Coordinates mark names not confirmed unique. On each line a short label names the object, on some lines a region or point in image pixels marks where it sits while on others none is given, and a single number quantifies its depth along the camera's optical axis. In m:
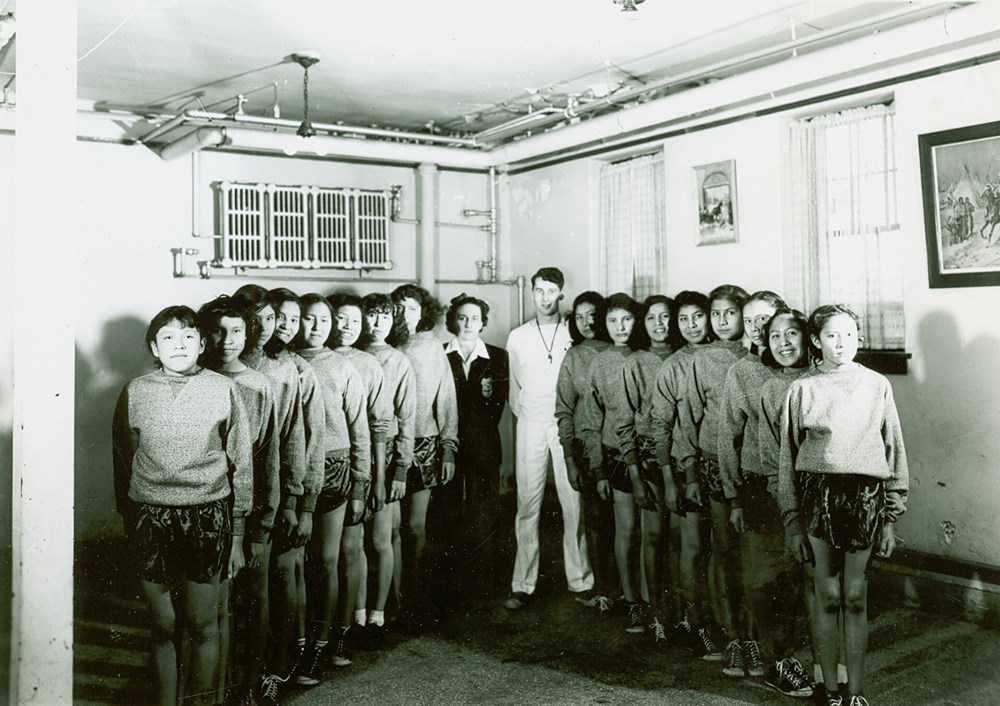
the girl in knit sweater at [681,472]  3.74
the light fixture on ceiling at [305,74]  4.30
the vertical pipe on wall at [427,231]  6.43
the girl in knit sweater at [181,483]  2.77
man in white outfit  4.42
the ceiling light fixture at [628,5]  3.23
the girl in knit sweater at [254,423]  3.14
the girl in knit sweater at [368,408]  3.69
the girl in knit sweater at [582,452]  4.26
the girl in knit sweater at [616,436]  4.08
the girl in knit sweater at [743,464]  3.41
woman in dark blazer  4.58
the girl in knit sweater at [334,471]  3.51
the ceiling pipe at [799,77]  3.61
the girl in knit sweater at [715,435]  3.58
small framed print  4.96
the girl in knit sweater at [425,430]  4.09
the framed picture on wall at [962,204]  3.74
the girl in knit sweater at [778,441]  3.13
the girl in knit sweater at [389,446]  3.87
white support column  2.22
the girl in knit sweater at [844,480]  3.00
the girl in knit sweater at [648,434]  3.98
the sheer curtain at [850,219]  4.38
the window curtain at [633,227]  5.70
